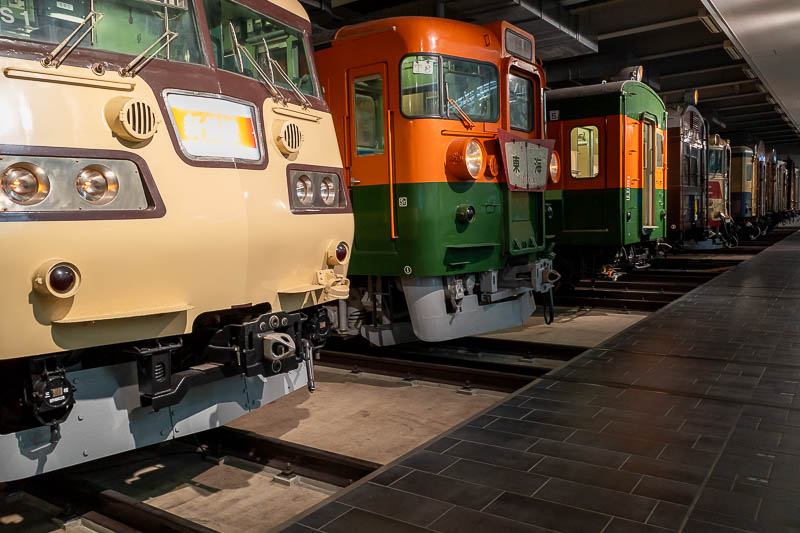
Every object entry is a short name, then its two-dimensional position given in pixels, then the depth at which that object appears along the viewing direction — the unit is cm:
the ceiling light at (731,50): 1468
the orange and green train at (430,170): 619
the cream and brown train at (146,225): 275
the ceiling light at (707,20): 1234
